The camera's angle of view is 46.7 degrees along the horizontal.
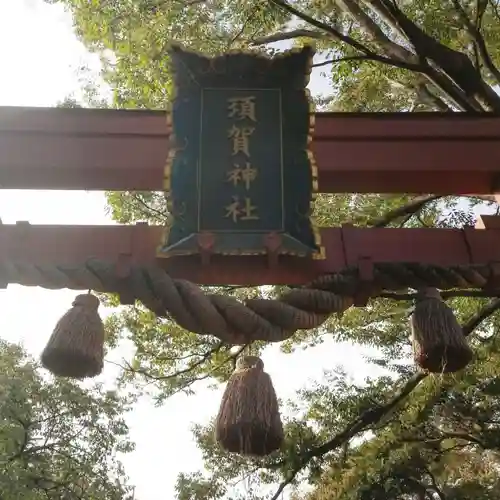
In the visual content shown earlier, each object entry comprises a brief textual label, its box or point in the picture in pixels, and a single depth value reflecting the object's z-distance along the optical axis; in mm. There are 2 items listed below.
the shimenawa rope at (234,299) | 1841
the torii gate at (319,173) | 2158
